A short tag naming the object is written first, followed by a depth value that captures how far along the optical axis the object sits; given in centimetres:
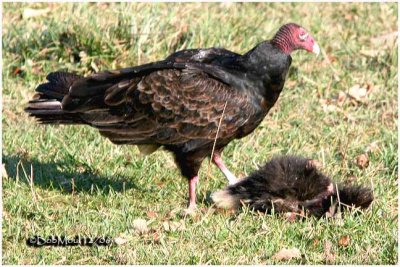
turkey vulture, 1127
